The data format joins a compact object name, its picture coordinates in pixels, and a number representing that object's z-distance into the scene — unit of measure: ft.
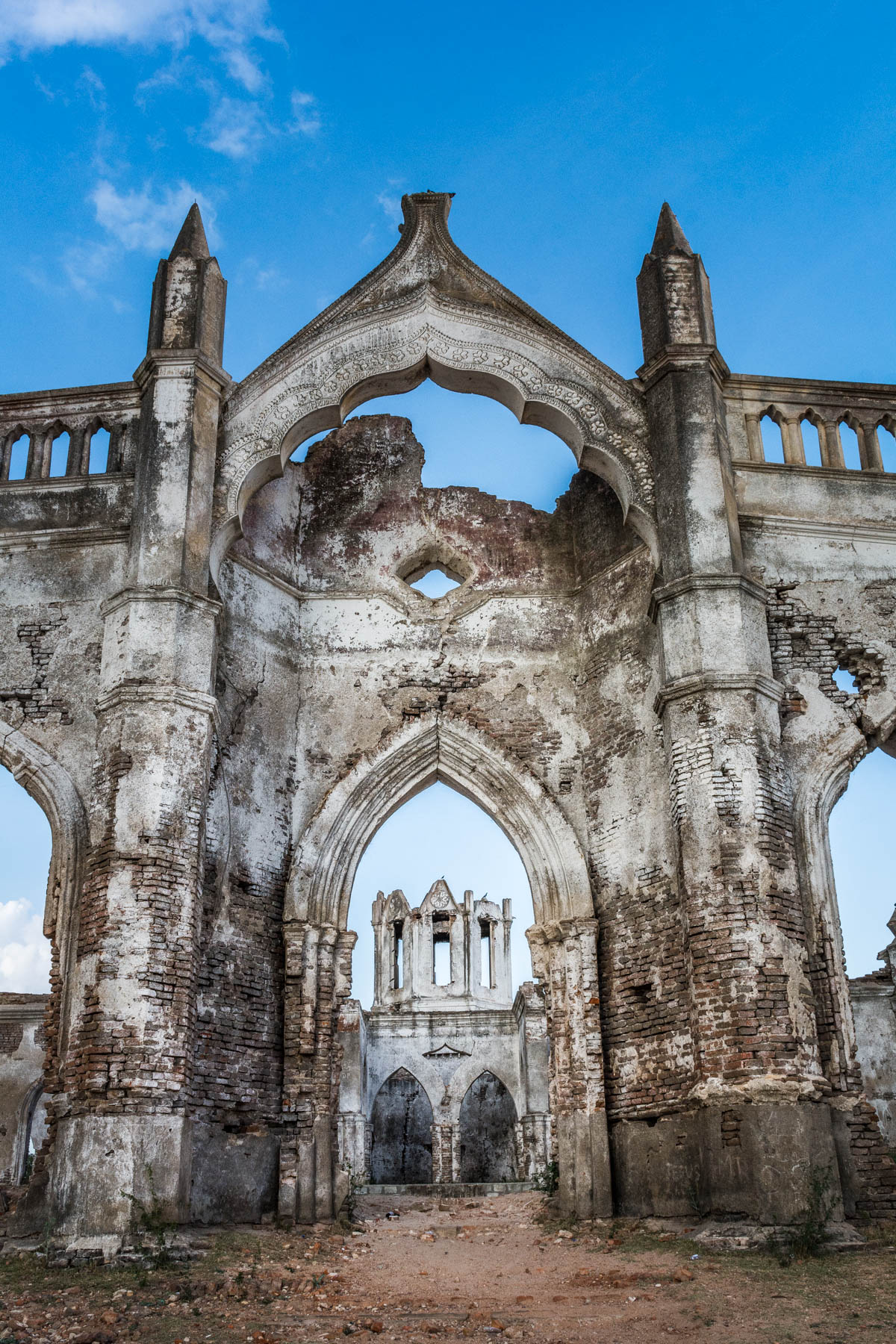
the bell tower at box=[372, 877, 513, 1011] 108.06
